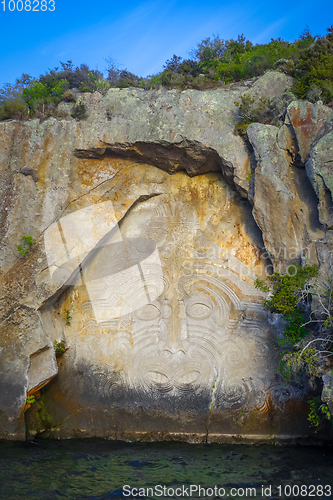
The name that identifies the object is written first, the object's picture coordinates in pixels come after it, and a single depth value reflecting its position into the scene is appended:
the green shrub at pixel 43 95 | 10.24
